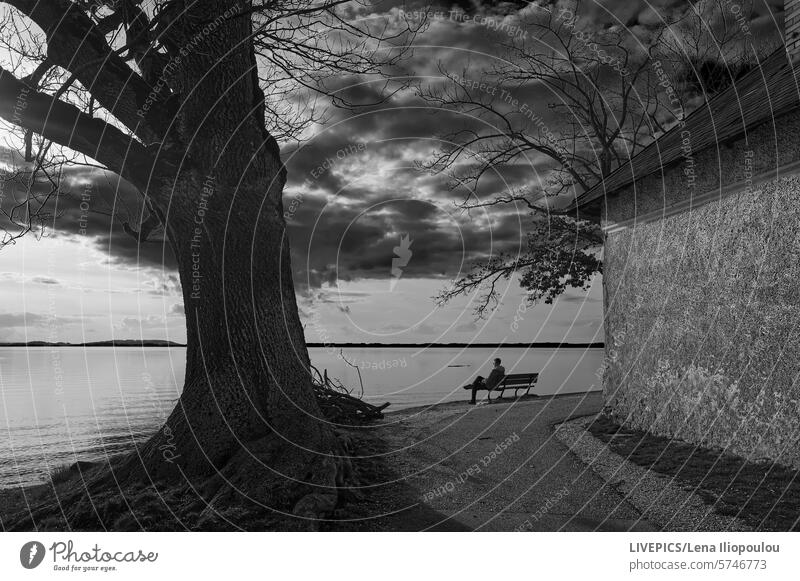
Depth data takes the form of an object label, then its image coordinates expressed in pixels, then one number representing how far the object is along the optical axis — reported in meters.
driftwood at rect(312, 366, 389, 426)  10.87
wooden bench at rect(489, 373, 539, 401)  15.93
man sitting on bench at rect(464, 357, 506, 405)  15.87
